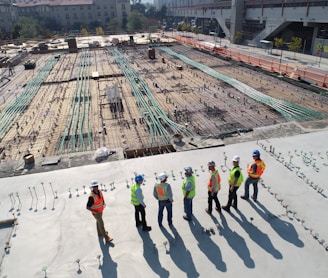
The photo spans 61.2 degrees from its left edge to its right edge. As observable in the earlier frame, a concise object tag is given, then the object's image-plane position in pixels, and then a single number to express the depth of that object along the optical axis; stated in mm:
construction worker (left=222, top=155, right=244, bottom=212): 5787
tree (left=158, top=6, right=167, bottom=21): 103250
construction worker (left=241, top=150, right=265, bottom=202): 6000
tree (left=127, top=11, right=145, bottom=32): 70750
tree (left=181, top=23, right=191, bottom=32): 63066
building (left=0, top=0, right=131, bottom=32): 85250
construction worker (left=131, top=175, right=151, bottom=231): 5282
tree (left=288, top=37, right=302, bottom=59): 30172
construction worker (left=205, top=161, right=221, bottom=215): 5613
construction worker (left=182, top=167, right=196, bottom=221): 5425
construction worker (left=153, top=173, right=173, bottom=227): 5301
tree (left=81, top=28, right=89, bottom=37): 58925
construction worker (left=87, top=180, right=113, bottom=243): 5164
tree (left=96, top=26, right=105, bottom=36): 60653
